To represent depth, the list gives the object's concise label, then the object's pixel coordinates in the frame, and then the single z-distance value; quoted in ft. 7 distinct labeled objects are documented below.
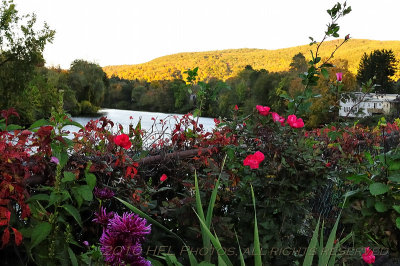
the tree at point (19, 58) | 91.91
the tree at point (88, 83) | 173.88
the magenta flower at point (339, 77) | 9.90
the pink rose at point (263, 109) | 6.68
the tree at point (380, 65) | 161.58
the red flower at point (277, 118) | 6.70
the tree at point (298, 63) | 232.24
